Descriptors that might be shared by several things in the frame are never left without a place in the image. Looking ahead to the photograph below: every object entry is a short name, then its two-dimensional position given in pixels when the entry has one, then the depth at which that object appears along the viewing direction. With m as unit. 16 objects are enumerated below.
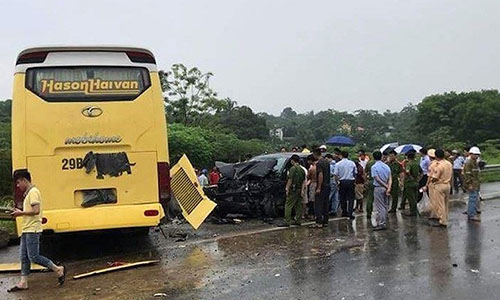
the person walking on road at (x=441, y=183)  11.72
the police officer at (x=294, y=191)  12.18
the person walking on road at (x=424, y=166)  15.23
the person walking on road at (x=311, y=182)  12.51
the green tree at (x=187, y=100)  32.56
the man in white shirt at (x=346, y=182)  13.15
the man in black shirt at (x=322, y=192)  11.93
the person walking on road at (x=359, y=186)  14.66
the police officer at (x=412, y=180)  13.50
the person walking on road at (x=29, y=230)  7.59
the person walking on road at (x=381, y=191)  11.64
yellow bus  8.65
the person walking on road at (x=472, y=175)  12.49
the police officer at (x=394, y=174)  13.70
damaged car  13.14
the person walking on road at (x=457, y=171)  19.64
